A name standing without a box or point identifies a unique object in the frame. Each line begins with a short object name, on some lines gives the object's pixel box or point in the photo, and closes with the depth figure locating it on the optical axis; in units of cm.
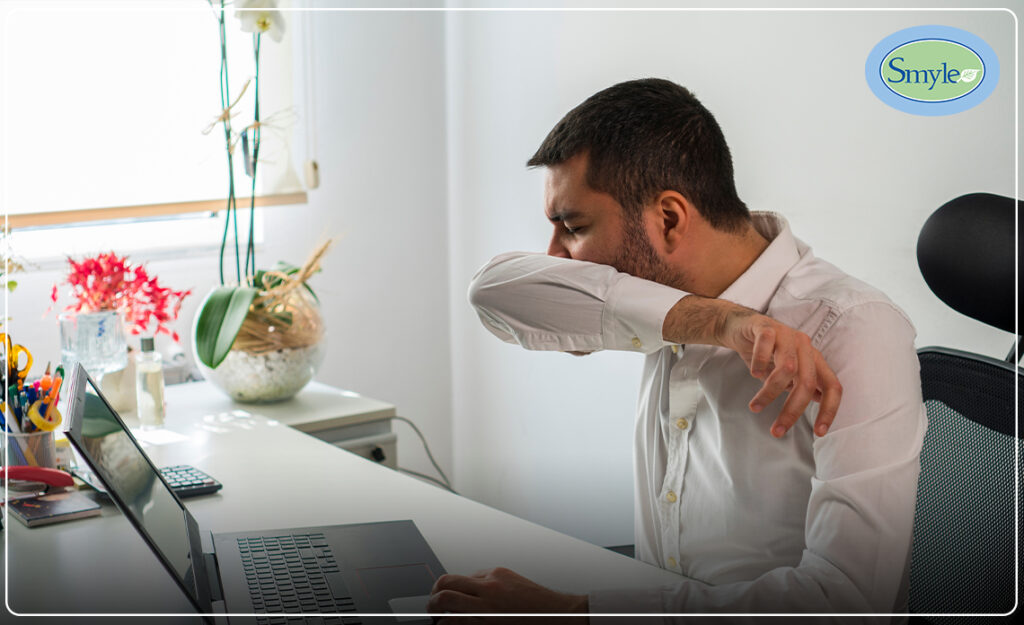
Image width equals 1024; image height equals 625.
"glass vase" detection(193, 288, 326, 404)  176
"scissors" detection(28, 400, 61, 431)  125
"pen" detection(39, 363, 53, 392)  127
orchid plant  172
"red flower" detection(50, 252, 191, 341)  161
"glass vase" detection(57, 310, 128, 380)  158
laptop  85
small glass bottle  159
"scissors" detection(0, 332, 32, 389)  126
